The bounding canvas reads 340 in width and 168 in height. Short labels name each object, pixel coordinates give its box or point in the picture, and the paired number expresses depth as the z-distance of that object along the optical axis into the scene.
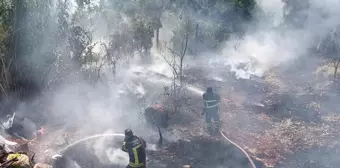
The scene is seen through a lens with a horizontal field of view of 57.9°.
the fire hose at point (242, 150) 7.39
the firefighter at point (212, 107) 9.12
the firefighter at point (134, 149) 5.91
